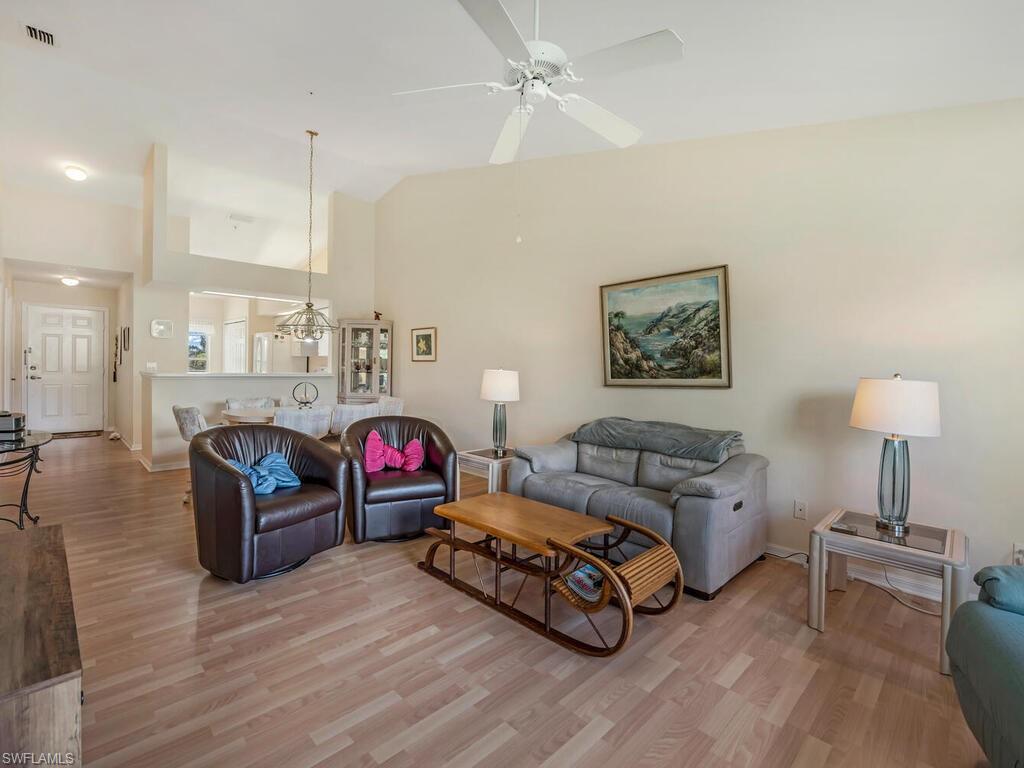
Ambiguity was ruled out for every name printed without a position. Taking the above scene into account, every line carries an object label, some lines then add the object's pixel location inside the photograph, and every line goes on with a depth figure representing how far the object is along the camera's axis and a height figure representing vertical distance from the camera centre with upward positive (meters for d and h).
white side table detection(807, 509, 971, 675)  2.00 -0.76
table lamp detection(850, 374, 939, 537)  2.27 -0.19
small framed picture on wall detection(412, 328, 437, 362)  5.89 +0.37
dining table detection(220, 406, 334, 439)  4.73 -0.47
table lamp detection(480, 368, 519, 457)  4.13 -0.11
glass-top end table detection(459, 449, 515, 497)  3.99 -0.75
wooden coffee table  2.08 -0.87
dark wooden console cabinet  1.01 -0.67
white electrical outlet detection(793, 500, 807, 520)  3.15 -0.84
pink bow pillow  3.65 -0.63
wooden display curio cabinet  6.52 +0.16
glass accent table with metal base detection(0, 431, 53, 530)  2.76 -0.48
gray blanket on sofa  3.17 -0.42
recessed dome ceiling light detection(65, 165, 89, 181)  5.43 +2.22
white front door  7.27 -0.03
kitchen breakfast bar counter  5.44 -0.35
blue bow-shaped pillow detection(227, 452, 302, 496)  3.01 -0.66
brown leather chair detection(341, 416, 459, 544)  3.30 -0.81
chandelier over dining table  5.14 +0.49
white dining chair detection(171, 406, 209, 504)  4.48 -0.48
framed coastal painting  3.45 +0.37
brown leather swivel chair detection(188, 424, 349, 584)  2.64 -0.82
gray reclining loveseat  2.62 -0.71
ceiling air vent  3.29 +2.31
